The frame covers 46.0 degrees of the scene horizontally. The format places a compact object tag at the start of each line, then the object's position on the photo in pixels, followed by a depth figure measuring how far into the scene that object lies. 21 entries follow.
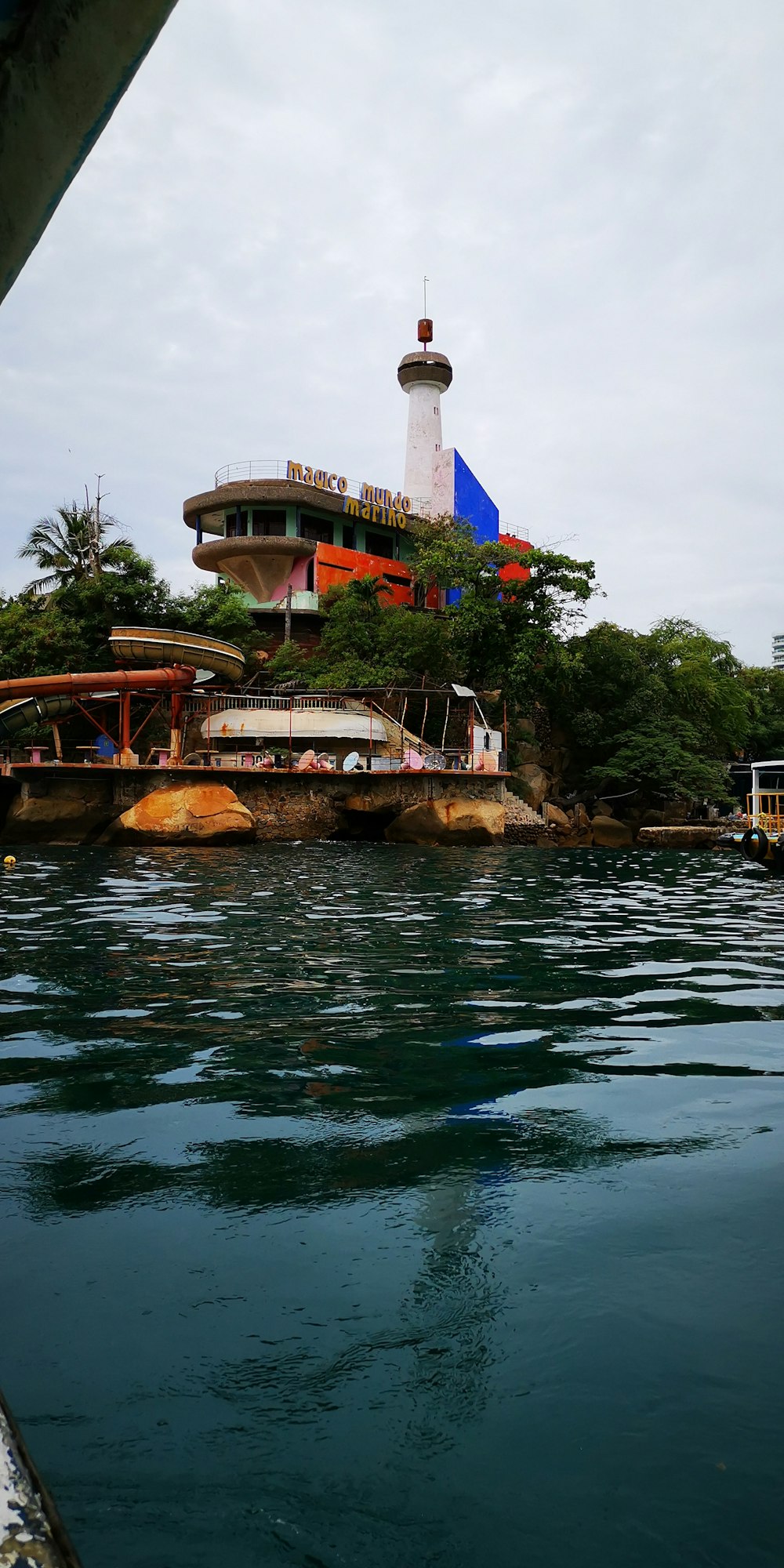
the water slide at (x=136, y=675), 22.98
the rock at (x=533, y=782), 32.66
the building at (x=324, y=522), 36.41
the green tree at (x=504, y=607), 29.98
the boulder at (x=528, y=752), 35.00
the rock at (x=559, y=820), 29.39
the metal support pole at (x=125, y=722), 24.20
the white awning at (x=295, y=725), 27.84
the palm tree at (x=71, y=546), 33.03
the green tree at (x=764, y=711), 41.22
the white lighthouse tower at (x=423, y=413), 41.28
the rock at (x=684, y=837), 26.66
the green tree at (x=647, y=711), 31.52
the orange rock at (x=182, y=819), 21.27
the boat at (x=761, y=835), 18.00
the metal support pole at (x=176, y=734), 24.56
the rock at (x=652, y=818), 32.47
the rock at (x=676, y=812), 32.66
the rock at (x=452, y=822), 24.81
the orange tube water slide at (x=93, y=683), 22.88
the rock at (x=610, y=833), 28.58
